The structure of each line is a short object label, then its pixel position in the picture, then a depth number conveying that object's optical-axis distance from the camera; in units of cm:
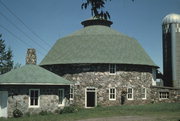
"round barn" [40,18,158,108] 3450
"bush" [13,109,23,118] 2575
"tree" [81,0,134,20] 1030
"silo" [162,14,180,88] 4191
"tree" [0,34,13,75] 7057
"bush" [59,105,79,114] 2798
